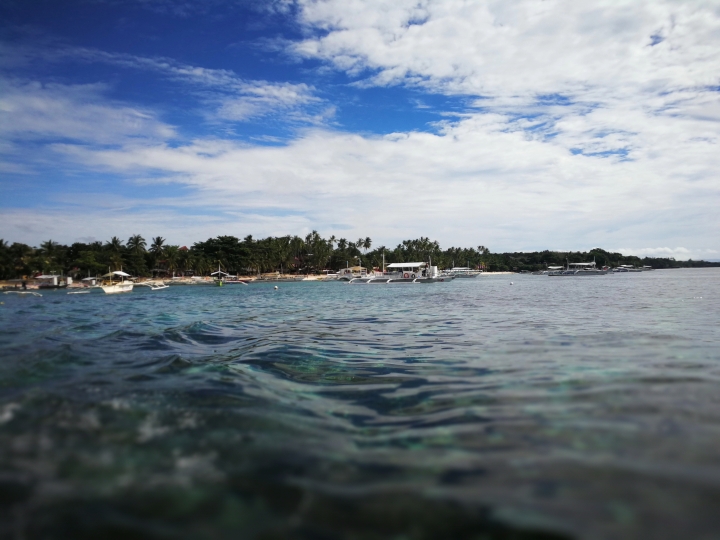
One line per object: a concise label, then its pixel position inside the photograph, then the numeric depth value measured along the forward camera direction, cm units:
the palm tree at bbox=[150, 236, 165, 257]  10538
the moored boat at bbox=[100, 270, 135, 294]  5319
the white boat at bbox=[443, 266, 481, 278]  12336
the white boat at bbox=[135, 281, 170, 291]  6950
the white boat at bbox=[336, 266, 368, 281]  10950
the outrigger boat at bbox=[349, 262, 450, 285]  8362
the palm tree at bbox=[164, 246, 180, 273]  10550
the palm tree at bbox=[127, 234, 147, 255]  10194
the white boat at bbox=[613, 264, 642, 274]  17062
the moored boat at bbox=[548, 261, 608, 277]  12571
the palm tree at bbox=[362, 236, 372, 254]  14600
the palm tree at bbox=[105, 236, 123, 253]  10038
